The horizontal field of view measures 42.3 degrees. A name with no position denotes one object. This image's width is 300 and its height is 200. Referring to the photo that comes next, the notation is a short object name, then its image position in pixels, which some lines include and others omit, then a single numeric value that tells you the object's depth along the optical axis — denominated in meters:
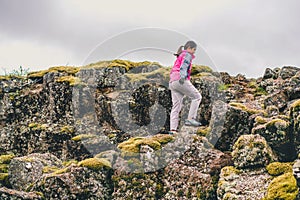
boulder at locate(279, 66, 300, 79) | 21.27
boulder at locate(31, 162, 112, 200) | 12.66
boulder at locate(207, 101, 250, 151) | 15.12
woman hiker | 14.08
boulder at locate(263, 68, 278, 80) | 22.36
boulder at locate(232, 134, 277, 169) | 13.12
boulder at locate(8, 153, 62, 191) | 14.22
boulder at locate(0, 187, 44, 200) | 11.85
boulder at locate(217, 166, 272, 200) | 11.85
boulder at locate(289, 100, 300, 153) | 13.42
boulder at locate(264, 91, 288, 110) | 17.32
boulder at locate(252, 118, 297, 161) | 13.75
